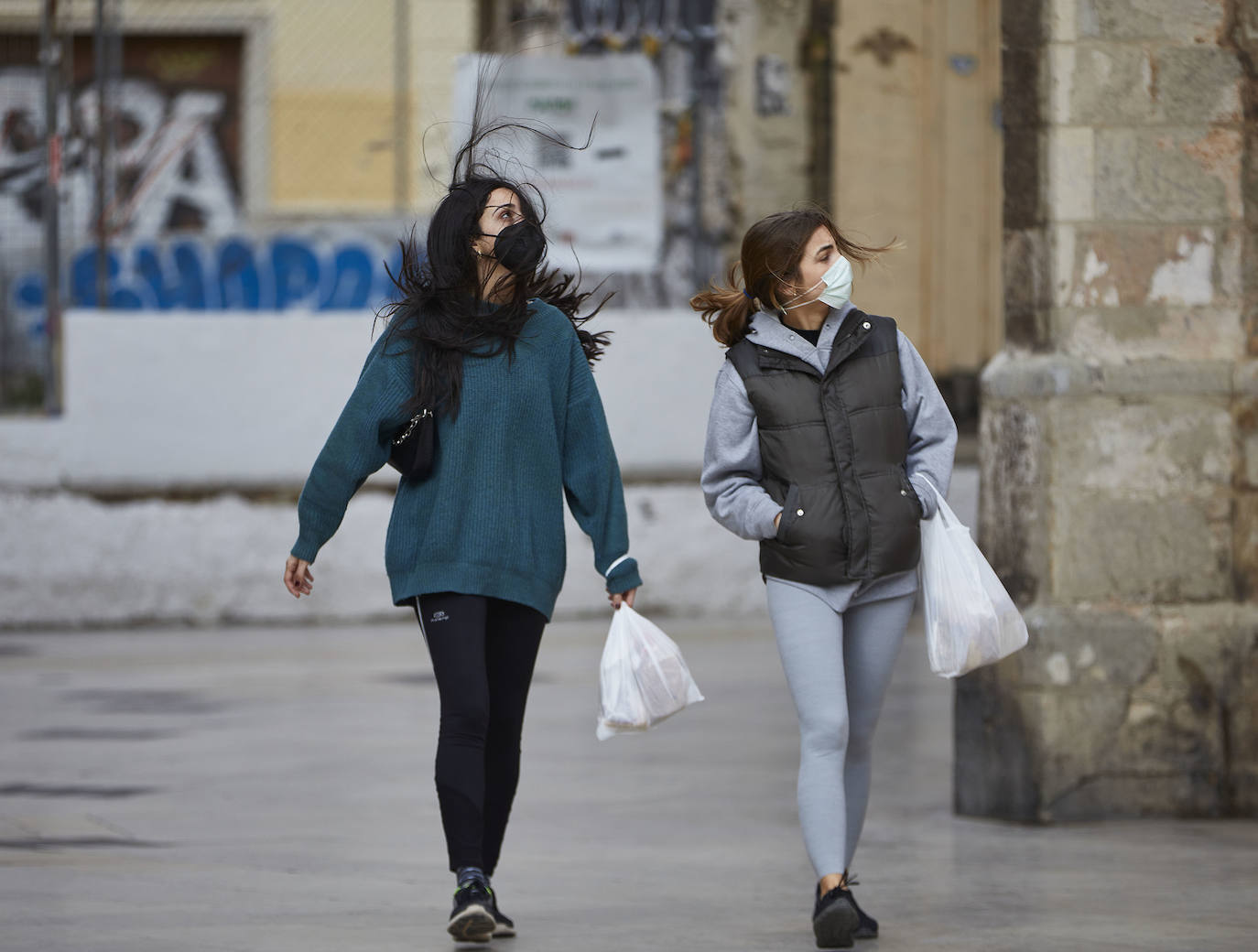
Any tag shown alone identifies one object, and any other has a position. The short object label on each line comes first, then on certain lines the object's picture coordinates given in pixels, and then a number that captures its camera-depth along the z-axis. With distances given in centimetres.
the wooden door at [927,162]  2747
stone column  1316
